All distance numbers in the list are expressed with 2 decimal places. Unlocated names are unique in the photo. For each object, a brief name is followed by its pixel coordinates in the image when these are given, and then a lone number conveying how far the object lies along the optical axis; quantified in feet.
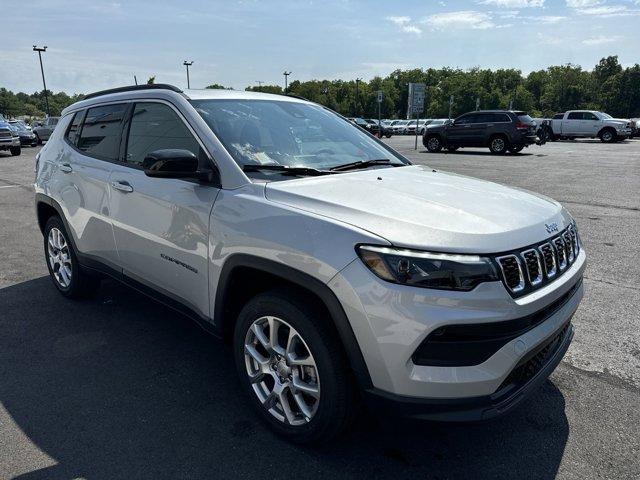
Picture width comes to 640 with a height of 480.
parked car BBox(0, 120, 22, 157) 71.51
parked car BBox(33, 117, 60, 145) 104.73
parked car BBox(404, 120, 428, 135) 172.14
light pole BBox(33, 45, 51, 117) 173.49
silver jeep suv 6.94
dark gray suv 69.21
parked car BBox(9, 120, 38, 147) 96.73
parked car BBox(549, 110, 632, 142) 98.73
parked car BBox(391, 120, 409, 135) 175.61
